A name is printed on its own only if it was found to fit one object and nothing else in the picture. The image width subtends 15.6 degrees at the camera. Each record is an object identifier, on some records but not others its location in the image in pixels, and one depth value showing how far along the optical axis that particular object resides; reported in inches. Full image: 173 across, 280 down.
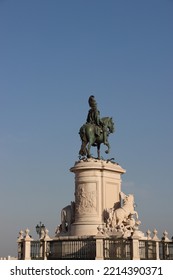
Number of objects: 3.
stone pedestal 1155.3
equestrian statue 1230.9
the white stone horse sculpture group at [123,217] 1129.4
